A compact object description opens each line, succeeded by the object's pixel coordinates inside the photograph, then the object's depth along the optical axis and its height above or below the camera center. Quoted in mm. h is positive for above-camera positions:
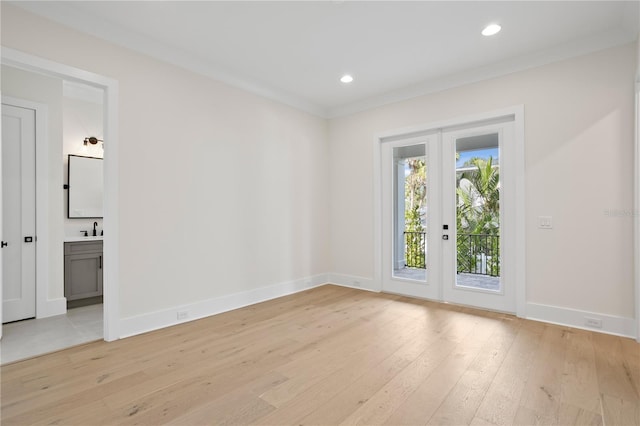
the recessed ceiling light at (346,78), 4348 +1804
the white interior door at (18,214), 3723 +3
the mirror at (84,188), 4852 +398
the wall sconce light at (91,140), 5043 +1131
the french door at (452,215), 3988 -31
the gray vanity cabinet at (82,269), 4305 -746
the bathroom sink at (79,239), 4297 -332
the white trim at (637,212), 3061 +0
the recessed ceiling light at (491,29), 3176 +1795
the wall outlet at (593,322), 3328 -1121
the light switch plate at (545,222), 3629 -107
